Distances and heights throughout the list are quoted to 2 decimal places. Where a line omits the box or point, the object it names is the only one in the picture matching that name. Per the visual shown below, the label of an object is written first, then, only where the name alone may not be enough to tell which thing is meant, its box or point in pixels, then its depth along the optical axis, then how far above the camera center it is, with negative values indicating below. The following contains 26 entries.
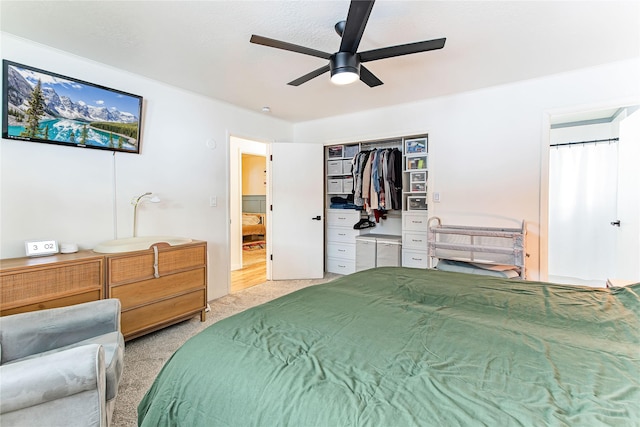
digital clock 2.07 -0.30
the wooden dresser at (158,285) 2.23 -0.65
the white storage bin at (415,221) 3.72 -0.17
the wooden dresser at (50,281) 1.74 -0.49
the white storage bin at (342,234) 4.43 -0.41
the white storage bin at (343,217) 4.40 -0.15
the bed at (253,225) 6.88 -0.44
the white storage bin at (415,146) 3.65 +0.78
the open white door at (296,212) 4.26 -0.07
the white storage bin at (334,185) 4.54 +0.34
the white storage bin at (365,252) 4.12 -0.63
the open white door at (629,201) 2.55 +0.08
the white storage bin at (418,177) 3.69 +0.40
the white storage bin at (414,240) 3.71 -0.42
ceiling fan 1.61 +0.95
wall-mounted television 2.05 +0.74
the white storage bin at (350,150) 4.46 +0.87
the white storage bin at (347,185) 4.41 +0.34
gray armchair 0.95 -0.64
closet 3.76 +0.06
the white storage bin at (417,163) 3.66 +0.57
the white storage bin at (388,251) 3.92 -0.59
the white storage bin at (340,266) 4.43 -0.90
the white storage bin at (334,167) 4.52 +0.62
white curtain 3.62 -0.01
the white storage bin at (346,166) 4.44 +0.62
